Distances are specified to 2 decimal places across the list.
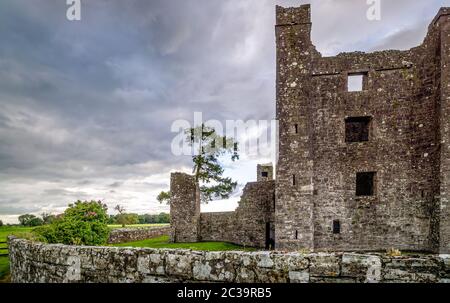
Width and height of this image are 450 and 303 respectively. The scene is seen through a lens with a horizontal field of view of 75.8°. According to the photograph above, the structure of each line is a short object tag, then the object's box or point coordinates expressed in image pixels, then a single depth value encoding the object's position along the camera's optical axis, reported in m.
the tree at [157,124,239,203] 27.06
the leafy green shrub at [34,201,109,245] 9.93
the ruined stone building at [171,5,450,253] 14.68
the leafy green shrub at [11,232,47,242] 8.96
